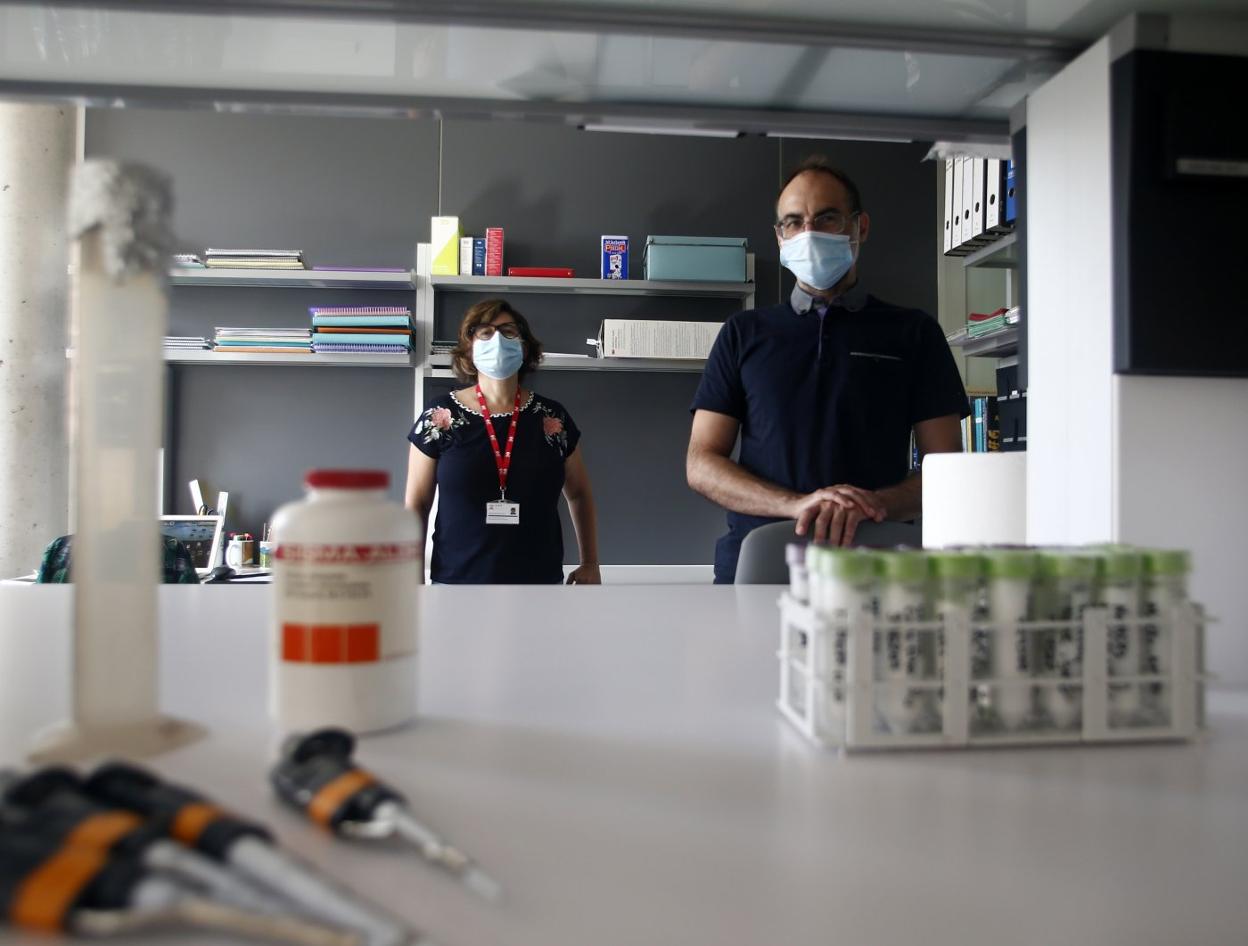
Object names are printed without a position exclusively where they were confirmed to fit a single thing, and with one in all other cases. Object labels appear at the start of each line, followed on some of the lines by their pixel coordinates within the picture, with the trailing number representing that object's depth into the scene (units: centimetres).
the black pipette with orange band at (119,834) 30
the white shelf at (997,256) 326
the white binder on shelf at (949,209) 359
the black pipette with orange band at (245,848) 30
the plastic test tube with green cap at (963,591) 54
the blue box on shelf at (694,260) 355
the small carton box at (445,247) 355
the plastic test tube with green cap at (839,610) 52
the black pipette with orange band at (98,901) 29
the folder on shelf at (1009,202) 308
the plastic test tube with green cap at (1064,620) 55
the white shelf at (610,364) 355
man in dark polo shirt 199
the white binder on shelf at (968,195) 340
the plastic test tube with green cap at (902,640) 53
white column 307
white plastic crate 52
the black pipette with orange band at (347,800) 37
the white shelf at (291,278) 344
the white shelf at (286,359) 342
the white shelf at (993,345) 316
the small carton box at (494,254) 359
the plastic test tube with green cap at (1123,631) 56
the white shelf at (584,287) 354
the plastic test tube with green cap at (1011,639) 54
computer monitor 345
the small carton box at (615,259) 363
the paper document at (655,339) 351
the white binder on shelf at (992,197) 318
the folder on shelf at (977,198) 331
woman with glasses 255
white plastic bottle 53
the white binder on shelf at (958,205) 350
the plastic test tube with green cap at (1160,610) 56
